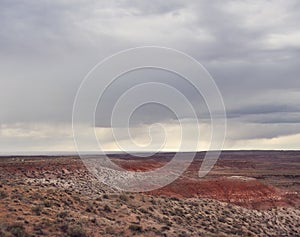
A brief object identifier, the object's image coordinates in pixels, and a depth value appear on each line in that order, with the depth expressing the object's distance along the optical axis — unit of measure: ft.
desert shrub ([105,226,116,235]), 101.91
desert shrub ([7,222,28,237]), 87.55
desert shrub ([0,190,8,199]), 112.98
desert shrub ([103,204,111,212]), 122.75
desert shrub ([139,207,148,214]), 131.65
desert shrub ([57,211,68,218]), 104.76
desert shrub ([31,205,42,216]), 104.31
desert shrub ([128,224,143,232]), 108.17
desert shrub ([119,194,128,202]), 140.26
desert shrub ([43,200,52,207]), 111.95
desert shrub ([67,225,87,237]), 94.17
